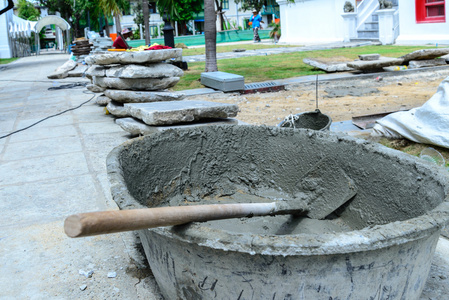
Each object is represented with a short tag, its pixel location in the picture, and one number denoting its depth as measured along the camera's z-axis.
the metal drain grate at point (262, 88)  9.86
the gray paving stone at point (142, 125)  5.34
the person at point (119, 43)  7.53
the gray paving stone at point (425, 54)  11.37
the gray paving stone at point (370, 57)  11.39
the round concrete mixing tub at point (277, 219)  1.65
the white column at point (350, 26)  23.47
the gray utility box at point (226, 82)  9.48
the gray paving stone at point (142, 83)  6.89
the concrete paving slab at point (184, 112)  5.11
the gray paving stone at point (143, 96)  6.74
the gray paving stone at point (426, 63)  11.43
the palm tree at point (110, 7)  26.72
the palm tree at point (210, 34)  10.89
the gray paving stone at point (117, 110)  6.81
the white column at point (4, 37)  30.61
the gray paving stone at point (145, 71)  6.60
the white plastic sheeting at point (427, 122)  4.41
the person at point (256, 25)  33.62
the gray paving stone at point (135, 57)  6.52
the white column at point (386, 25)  20.27
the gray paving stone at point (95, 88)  8.35
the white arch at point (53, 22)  37.55
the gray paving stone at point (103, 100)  8.66
